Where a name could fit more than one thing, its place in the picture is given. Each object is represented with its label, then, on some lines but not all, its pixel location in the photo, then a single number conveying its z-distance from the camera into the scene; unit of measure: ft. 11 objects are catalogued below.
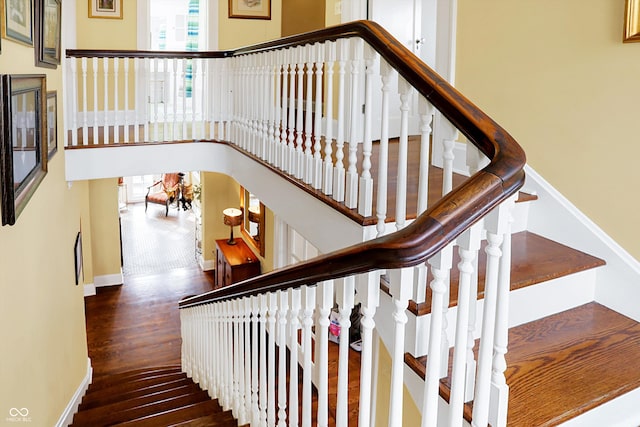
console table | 23.50
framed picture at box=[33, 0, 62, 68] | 9.05
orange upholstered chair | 41.19
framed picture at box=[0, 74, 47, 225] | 6.53
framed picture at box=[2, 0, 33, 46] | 6.69
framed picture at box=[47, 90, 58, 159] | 11.16
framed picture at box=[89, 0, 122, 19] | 20.54
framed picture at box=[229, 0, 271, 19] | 22.16
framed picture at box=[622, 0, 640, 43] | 7.20
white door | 15.13
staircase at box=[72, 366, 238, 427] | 10.26
